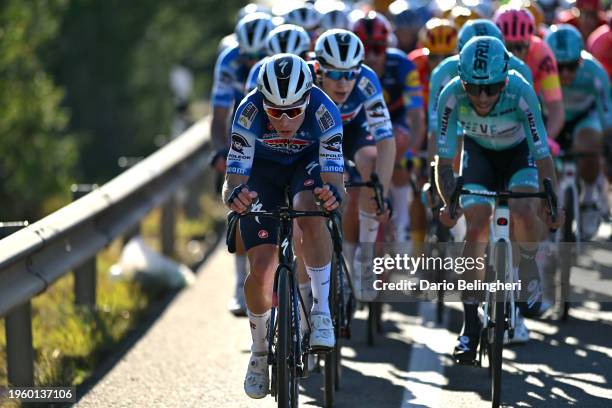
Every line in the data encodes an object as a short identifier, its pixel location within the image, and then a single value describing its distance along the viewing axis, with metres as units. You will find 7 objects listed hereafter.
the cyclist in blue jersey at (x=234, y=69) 23.33
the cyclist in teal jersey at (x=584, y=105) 24.45
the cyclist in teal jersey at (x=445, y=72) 20.80
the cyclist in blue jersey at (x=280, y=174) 16.02
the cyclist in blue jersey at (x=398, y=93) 23.25
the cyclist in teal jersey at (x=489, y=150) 17.66
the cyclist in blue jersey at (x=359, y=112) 19.84
